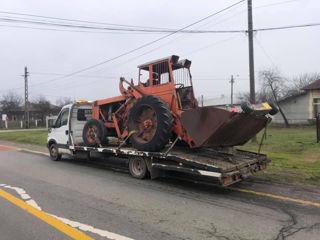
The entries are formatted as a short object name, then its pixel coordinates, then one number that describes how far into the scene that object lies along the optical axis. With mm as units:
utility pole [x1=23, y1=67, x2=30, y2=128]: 40050
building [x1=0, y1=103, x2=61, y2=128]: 55828
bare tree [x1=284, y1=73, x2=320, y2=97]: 45828
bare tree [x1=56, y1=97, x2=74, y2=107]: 80875
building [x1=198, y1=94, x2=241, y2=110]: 59562
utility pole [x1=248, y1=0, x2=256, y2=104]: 14281
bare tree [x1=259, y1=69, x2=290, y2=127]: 31547
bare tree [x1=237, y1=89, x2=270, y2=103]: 35888
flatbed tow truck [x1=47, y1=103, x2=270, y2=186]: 5766
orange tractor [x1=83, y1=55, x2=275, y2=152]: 6035
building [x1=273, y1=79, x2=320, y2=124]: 28172
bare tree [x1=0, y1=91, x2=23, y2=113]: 64438
